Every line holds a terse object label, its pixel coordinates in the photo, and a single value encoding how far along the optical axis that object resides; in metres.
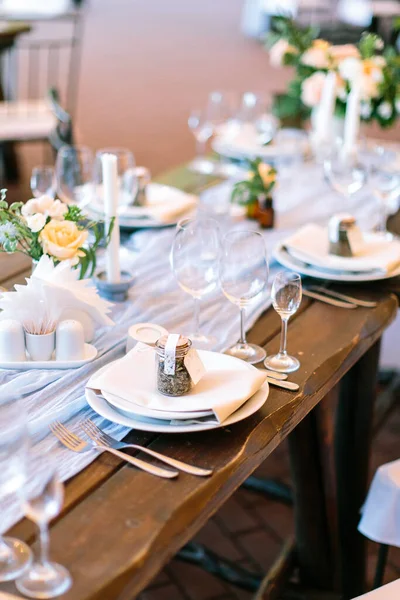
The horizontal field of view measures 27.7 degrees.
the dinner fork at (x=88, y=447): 1.18
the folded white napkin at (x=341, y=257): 1.88
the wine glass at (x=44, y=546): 0.96
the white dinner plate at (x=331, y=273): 1.86
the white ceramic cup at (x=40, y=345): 1.43
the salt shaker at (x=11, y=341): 1.41
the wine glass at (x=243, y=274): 1.52
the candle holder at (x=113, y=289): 1.76
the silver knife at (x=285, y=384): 1.43
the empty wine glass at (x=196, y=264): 1.58
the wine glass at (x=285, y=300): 1.51
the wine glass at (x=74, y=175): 2.08
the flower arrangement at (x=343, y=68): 2.70
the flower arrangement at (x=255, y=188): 2.24
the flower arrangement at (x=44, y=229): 1.51
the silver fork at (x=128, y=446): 1.17
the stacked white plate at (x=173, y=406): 1.25
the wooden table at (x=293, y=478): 1.04
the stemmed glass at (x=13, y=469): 1.01
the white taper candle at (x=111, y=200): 1.71
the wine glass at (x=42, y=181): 2.07
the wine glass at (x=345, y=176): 2.39
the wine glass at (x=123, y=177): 2.03
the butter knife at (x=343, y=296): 1.79
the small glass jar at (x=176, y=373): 1.31
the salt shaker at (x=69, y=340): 1.44
